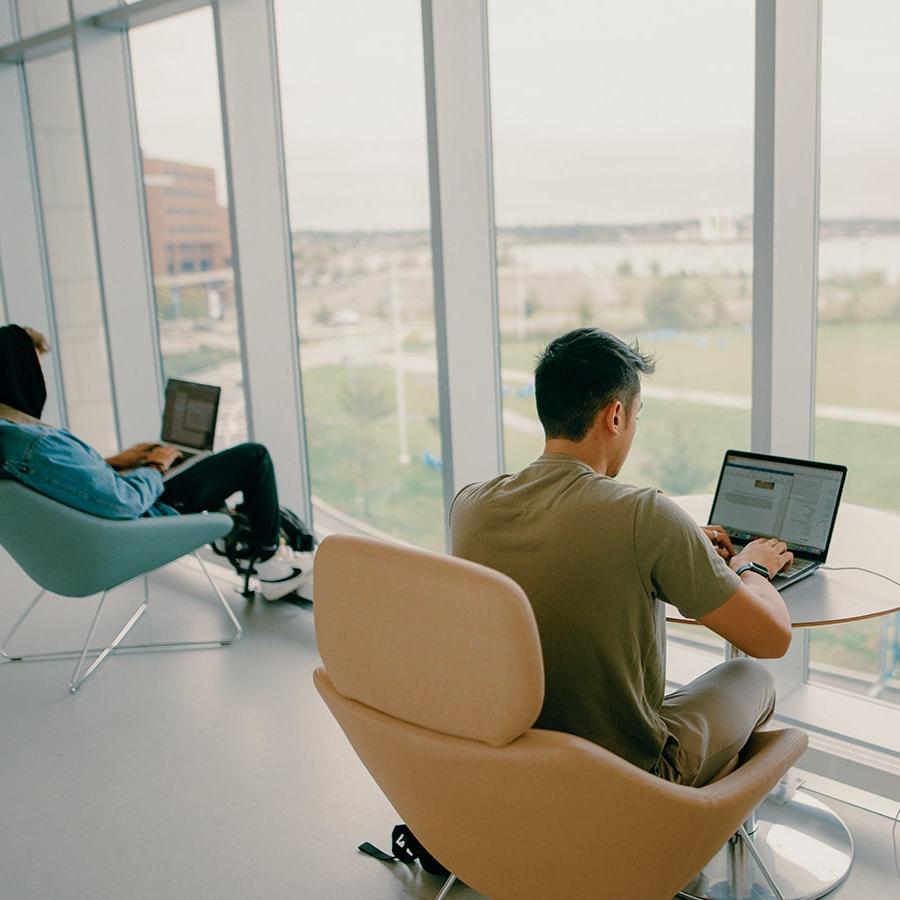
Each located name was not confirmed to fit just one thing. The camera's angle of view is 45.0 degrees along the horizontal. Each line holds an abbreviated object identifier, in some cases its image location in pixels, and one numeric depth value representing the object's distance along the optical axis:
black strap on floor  2.50
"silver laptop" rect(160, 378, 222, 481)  4.14
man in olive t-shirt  1.78
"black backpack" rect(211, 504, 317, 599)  4.21
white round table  2.18
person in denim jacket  3.31
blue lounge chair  3.31
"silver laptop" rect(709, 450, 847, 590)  2.36
